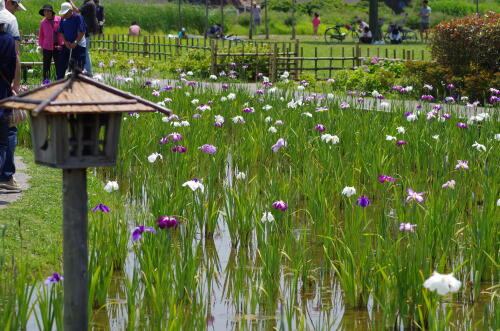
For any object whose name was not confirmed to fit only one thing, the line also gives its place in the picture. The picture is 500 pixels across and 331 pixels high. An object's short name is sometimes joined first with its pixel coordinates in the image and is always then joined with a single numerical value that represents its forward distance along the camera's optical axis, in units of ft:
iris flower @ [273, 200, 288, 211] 28.08
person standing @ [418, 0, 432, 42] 196.53
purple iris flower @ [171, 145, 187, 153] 36.30
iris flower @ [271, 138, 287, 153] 36.09
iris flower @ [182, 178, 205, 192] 28.07
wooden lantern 19.40
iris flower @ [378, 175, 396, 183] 29.94
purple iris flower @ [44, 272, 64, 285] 21.63
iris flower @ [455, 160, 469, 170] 33.07
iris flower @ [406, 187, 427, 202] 26.81
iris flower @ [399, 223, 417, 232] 24.77
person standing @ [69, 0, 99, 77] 82.08
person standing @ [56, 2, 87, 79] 68.51
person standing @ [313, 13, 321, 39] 212.14
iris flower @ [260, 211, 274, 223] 27.99
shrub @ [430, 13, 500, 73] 76.87
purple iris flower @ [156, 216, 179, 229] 24.23
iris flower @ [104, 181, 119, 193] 28.84
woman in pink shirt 72.11
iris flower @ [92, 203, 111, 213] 25.18
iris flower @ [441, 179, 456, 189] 29.14
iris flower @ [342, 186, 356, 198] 28.37
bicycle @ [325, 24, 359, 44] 185.47
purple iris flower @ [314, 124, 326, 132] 41.65
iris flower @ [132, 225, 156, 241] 23.30
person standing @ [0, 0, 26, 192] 35.60
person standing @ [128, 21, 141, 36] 180.34
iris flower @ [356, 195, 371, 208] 26.27
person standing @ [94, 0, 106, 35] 109.16
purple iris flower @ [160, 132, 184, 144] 37.60
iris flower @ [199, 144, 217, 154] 36.22
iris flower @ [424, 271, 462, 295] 17.65
